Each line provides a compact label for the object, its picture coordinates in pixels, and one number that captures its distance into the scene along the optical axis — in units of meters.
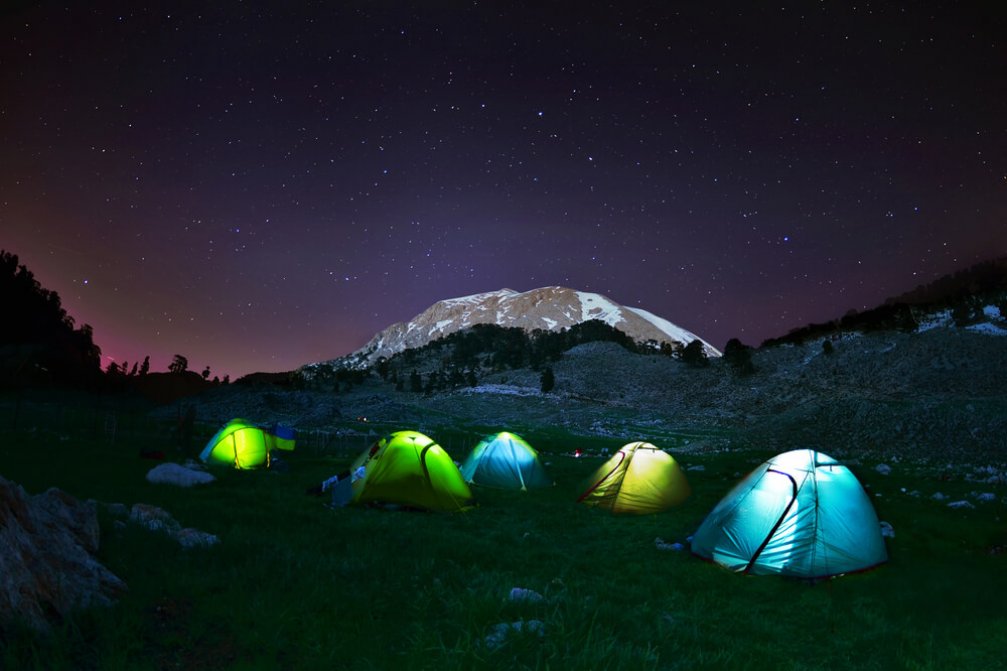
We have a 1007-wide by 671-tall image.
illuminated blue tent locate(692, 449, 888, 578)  10.63
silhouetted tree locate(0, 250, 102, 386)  80.38
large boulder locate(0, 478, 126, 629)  5.12
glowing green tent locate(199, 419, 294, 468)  25.16
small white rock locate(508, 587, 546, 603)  6.71
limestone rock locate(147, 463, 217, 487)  17.50
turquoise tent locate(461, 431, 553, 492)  21.89
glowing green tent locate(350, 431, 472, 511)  16.25
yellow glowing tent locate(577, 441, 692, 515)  17.12
